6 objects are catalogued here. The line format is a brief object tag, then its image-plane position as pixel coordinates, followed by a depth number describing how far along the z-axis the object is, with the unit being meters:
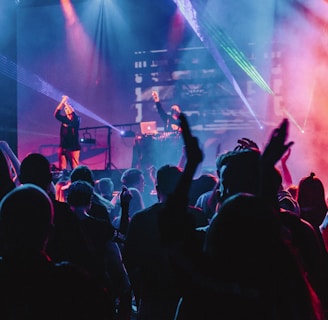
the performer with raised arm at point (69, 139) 10.21
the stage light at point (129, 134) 11.91
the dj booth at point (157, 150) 10.53
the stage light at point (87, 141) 11.79
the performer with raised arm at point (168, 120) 10.75
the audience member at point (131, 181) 4.85
